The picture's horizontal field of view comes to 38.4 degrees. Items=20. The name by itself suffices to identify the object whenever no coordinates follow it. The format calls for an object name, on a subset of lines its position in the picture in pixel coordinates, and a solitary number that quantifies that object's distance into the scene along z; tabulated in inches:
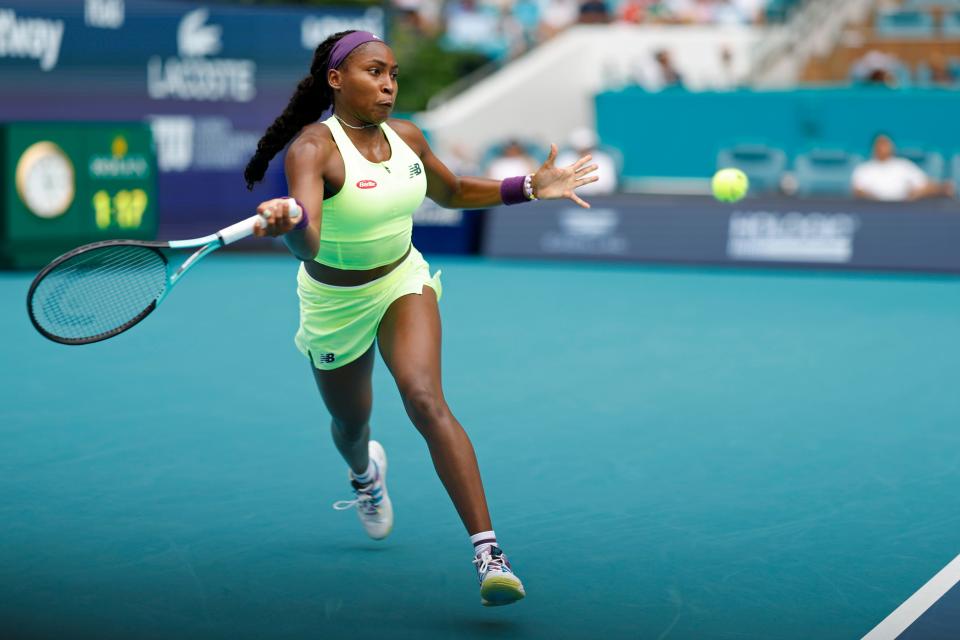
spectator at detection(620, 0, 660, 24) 1063.0
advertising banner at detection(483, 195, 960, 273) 587.5
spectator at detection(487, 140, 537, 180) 735.1
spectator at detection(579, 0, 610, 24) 1066.7
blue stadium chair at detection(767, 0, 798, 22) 964.0
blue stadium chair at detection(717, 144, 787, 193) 730.2
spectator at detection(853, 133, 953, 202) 635.5
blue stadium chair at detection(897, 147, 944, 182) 690.8
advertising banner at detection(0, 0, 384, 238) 602.2
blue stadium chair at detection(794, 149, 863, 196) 708.0
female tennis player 174.9
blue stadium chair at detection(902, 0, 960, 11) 946.1
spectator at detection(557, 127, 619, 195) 703.7
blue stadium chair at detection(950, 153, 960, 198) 703.1
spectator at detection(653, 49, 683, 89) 944.9
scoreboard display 572.7
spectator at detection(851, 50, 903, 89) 900.3
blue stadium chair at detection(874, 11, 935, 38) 936.3
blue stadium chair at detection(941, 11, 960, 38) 927.7
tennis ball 270.5
